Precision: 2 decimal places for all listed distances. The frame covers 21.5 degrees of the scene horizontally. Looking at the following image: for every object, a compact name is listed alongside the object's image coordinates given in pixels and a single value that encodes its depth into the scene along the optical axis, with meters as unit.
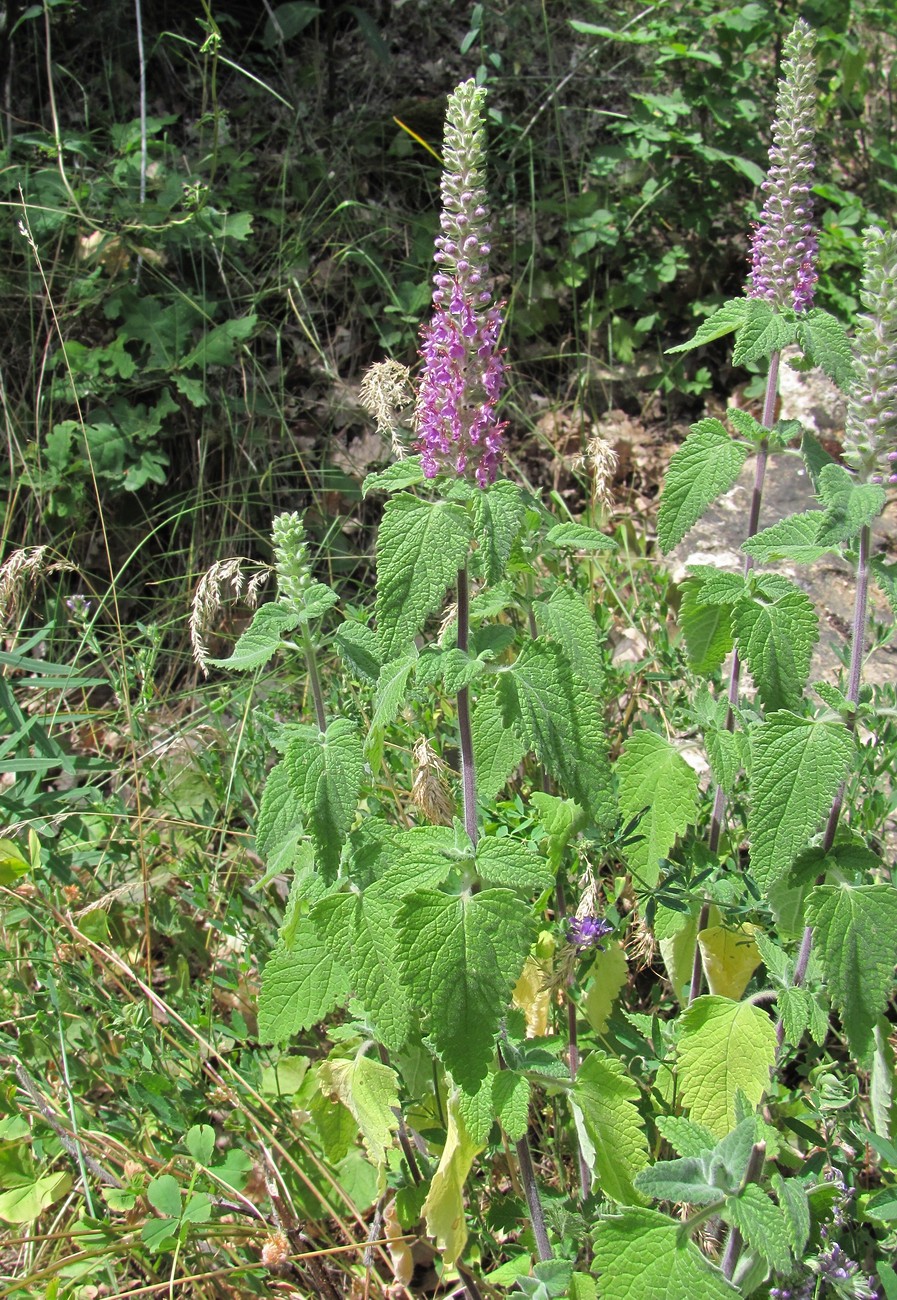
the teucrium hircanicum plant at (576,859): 0.87
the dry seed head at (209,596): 1.14
